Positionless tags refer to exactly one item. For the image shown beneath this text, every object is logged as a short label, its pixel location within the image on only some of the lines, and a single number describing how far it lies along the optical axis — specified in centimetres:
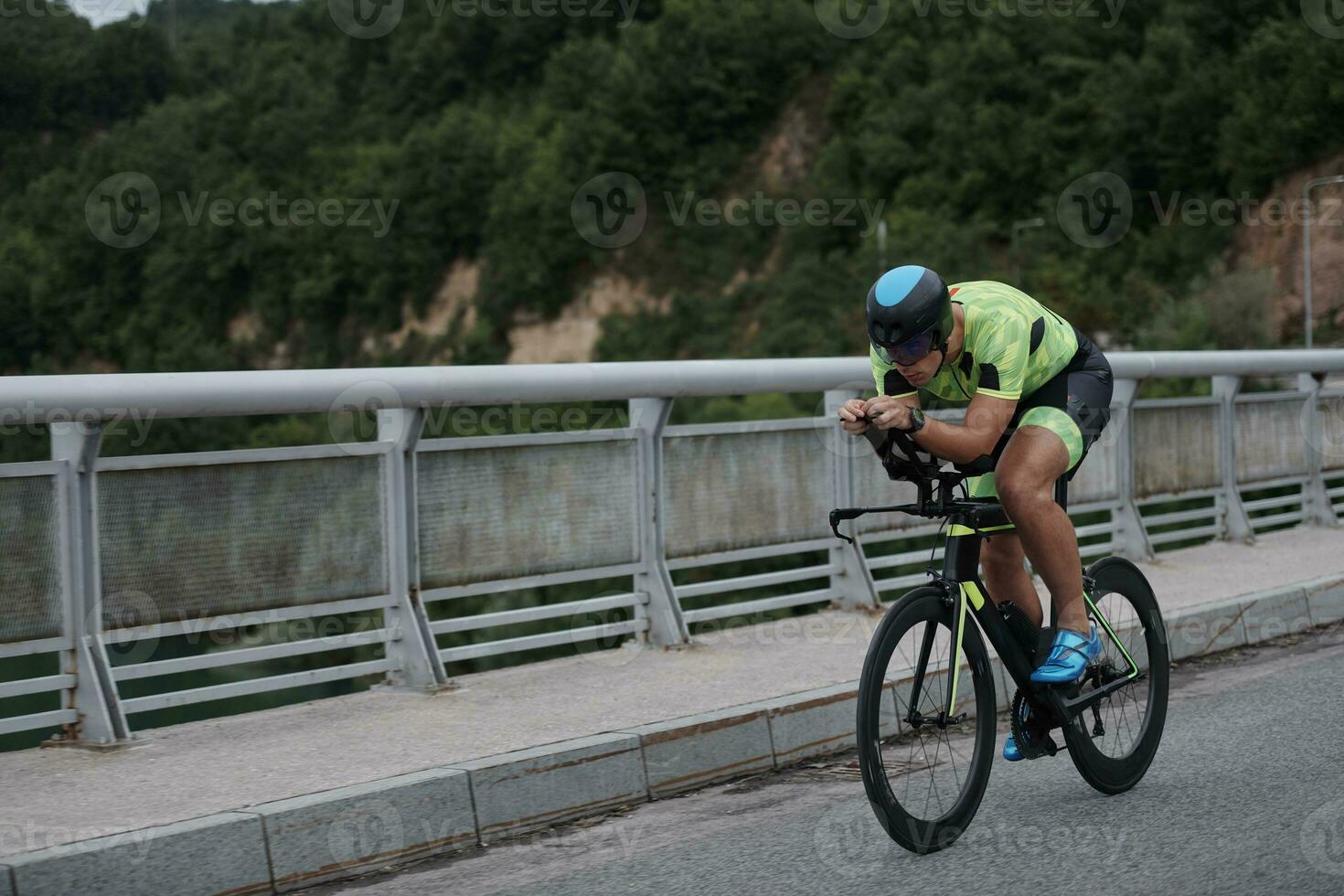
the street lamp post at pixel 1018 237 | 6122
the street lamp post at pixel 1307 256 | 4572
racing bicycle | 431
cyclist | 420
